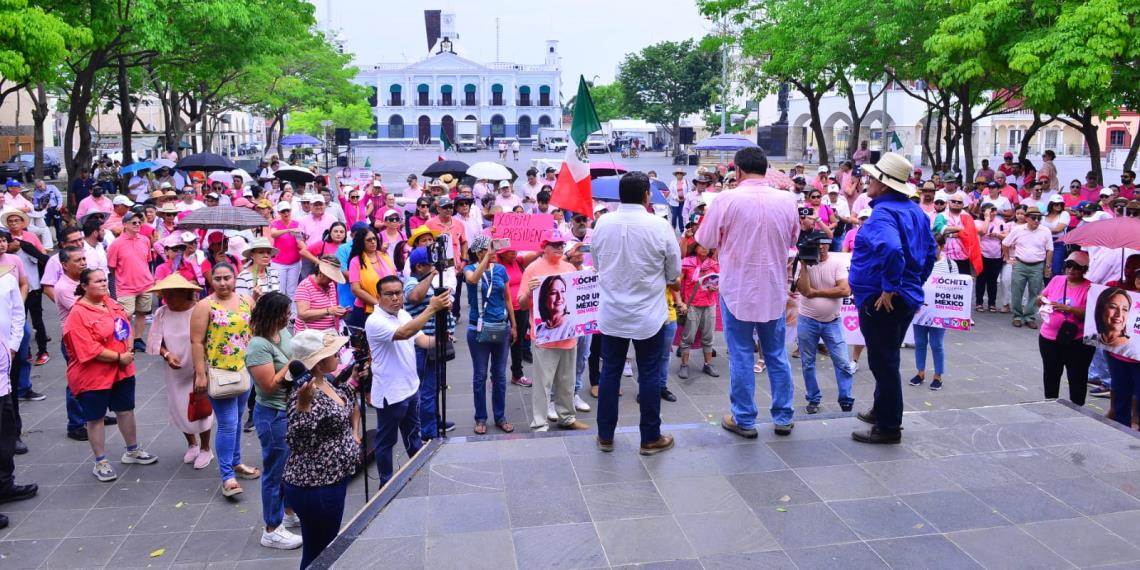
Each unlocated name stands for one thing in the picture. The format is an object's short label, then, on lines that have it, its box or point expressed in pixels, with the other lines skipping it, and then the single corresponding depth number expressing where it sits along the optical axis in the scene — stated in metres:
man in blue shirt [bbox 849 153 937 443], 5.24
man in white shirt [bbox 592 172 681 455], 5.30
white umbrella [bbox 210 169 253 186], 22.01
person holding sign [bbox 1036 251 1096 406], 7.58
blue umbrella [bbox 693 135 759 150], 21.38
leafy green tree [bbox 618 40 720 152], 65.94
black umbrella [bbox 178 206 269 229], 9.89
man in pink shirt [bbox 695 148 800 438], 5.33
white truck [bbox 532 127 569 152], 78.00
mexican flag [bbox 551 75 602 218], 6.85
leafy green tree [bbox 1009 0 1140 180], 14.57
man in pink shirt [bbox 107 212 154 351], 10.16
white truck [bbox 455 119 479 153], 79.31
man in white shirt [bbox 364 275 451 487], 6.05
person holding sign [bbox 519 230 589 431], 7.61
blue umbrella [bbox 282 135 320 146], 44.91
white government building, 113.19
